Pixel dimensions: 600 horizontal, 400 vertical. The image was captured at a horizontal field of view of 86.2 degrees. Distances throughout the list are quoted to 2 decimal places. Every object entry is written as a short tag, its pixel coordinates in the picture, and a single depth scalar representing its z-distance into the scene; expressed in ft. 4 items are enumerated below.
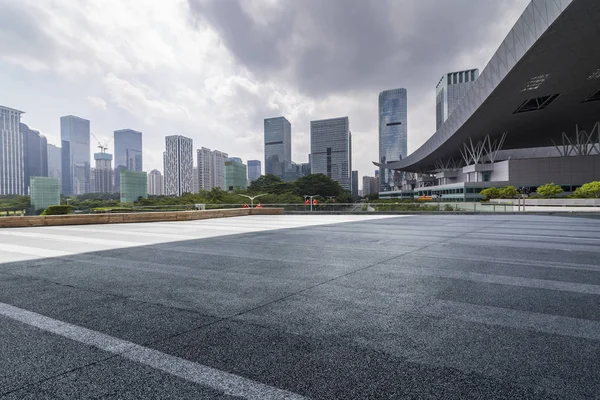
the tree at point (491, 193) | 164.14
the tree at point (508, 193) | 155.43
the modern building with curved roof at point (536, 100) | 87.25
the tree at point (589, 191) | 127.03
